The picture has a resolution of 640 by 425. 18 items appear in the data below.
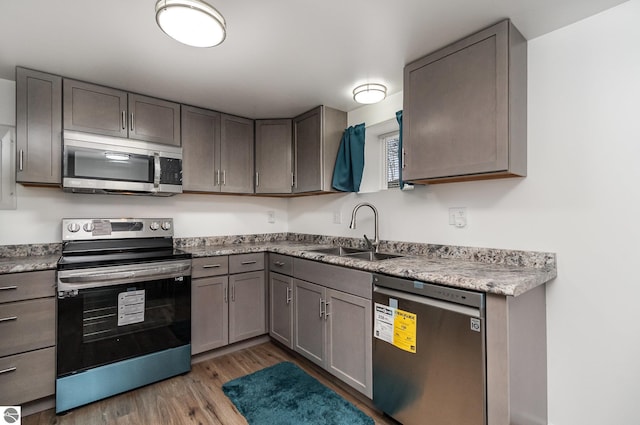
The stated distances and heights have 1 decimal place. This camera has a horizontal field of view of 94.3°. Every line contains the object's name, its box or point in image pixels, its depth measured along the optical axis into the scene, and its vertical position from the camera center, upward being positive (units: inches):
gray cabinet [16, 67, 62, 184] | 80.1 +24.1
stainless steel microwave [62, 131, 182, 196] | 83.6 +14.8
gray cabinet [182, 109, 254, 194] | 107.0 +23.6
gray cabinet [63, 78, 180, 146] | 86.0 +31.5
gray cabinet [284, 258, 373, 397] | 74.1 -30.0
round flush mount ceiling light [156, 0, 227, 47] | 49.9 +33.9
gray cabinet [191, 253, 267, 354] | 97.2 -30.1
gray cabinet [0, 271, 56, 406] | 68.7 -29.3
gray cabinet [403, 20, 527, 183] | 61.5 +23.6
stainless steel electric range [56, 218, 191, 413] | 74.2 -26.9
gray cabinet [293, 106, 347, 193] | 109.0 +25.3
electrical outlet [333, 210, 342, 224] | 116.6 -1.6
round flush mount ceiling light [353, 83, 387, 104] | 85.7 +35.2
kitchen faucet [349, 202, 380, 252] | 97.3 -6.3
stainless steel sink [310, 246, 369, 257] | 106.5 -13.8
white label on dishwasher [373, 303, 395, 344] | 66.8 -25.3
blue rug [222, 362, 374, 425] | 70.2 -48.7
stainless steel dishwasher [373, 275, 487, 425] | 53.1 -28.1
